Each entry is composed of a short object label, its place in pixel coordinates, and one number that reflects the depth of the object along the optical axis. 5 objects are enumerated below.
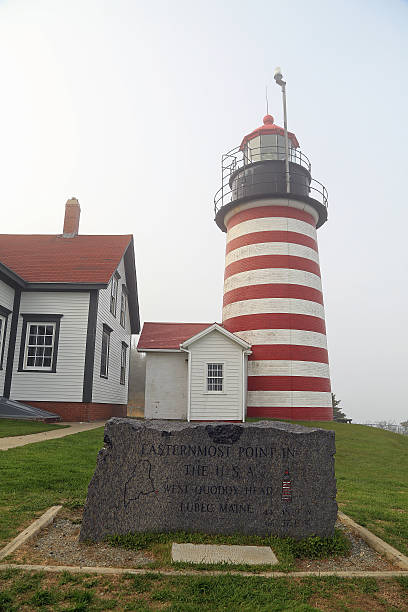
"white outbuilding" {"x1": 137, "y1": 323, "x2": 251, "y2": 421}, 18.56
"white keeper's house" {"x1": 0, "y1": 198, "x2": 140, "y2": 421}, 17.52
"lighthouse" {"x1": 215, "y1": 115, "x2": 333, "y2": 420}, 19.42
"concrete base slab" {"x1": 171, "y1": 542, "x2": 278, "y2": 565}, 4.21
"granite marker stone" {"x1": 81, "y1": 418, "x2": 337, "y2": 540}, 4.86
